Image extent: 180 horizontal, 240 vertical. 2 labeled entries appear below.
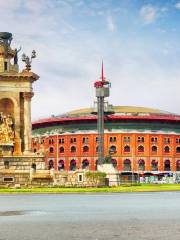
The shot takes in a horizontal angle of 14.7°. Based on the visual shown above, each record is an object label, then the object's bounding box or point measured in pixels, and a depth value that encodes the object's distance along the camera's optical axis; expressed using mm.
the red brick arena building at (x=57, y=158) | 194750
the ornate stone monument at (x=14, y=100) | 115675
